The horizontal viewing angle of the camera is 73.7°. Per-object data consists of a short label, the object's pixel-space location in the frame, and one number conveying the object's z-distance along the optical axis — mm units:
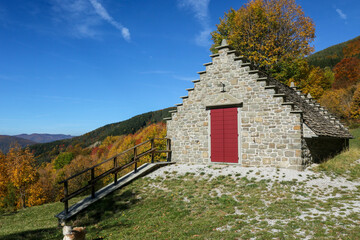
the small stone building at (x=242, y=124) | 11969
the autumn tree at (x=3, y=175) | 26719
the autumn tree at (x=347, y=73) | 49625
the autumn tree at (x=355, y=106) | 36250
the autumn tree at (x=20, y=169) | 26203
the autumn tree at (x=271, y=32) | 24766
